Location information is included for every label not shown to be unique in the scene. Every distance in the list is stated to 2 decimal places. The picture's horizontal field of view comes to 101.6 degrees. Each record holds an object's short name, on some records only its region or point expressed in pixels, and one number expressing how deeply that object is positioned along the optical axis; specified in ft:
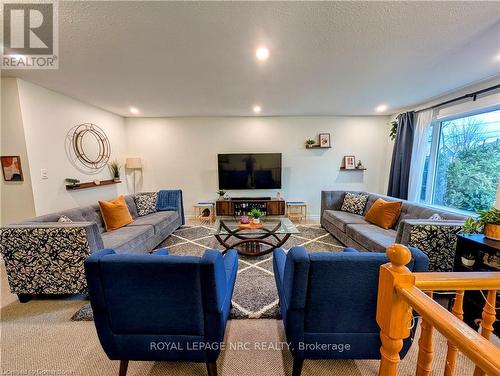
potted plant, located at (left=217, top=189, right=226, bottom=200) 15.81
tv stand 15.29
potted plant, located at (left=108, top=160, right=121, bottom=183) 14.43
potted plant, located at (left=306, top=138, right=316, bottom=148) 16.03
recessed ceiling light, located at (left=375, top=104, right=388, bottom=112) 13.11
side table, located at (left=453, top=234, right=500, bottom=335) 5.40
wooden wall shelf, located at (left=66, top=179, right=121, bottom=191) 11.06
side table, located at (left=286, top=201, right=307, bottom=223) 16.10
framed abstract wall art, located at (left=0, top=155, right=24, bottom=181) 9.05
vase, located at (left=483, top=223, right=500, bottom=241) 5.41
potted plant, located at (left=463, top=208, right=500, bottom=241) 5.44
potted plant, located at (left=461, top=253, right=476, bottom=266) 5.75
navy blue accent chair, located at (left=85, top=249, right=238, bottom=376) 3.57
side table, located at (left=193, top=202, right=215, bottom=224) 15.52
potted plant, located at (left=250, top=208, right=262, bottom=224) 10.66
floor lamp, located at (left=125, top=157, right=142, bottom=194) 15.51
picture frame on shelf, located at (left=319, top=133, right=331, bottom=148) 16.03
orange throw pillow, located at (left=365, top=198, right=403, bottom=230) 9.62
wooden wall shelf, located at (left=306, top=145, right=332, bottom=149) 16.06
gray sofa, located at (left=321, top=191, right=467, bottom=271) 6.48
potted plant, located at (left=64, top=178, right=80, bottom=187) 11.00
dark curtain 13.37
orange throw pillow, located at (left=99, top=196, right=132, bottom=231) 9.65
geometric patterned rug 6.29
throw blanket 13.30
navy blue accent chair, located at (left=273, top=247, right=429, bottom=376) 3.63
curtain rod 8.96
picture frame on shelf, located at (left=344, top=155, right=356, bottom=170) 16.22
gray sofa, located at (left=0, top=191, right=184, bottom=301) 6.28
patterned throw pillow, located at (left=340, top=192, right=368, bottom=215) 12.22
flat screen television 15.79
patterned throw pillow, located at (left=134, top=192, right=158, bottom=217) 12.24
